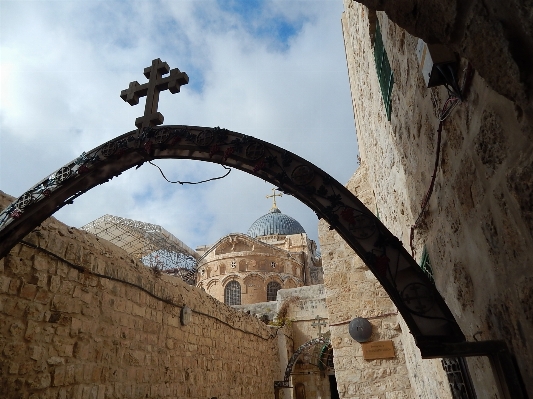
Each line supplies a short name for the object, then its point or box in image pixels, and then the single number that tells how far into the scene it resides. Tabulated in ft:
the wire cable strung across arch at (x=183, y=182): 10.06
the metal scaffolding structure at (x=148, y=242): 75.25
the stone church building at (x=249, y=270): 85.71
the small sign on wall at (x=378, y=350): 22.49
